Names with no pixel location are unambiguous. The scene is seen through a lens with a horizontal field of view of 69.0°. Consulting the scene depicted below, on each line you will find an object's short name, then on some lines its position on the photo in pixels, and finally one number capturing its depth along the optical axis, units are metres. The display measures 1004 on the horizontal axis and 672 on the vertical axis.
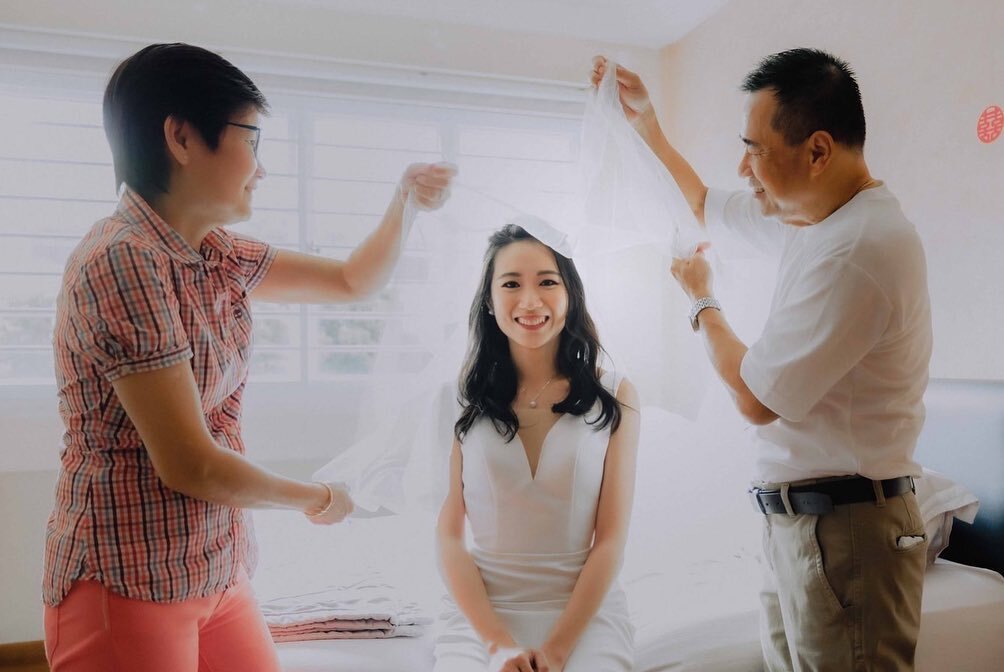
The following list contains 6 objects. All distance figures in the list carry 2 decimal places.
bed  1.77
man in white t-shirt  1.27
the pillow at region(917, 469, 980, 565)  1.90
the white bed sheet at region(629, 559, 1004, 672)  1.72
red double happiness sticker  1.97
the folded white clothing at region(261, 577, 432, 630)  1.89
